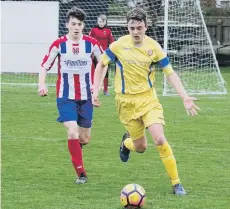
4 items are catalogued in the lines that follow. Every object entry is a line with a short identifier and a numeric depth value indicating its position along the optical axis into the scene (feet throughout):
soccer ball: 47.96
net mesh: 138.72
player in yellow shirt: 52.75
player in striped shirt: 58.18
